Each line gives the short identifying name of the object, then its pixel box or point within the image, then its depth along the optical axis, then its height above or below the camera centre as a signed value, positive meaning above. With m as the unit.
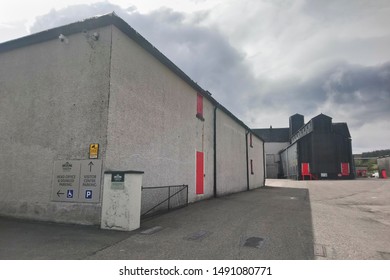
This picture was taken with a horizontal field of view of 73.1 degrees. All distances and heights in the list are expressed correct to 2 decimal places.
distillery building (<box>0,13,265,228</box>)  7.45 +1.80
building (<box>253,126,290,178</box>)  58.22 +7.10
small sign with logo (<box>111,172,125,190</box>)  6.80 -0.14
